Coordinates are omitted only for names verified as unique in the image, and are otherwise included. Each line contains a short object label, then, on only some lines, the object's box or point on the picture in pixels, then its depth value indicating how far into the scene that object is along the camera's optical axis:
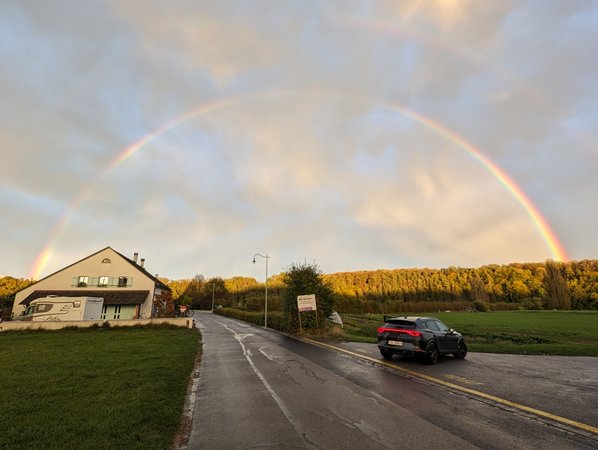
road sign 25.30
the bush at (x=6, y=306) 44.79
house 44.06
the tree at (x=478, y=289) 139.75
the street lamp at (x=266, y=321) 36.25
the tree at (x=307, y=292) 26.86
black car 12.45
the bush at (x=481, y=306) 107.53
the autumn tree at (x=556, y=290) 107.38
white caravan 31.66
